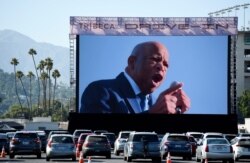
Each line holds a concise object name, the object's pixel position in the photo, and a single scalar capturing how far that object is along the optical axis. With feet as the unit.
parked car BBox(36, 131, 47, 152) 179.58
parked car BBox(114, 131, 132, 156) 167.02
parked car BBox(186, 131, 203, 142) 187.13
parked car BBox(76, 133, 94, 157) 161.84
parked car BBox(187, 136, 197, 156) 160.85
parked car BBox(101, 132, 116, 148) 194.66
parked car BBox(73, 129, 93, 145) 189.69
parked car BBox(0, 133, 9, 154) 160.56
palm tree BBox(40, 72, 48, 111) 507.30
